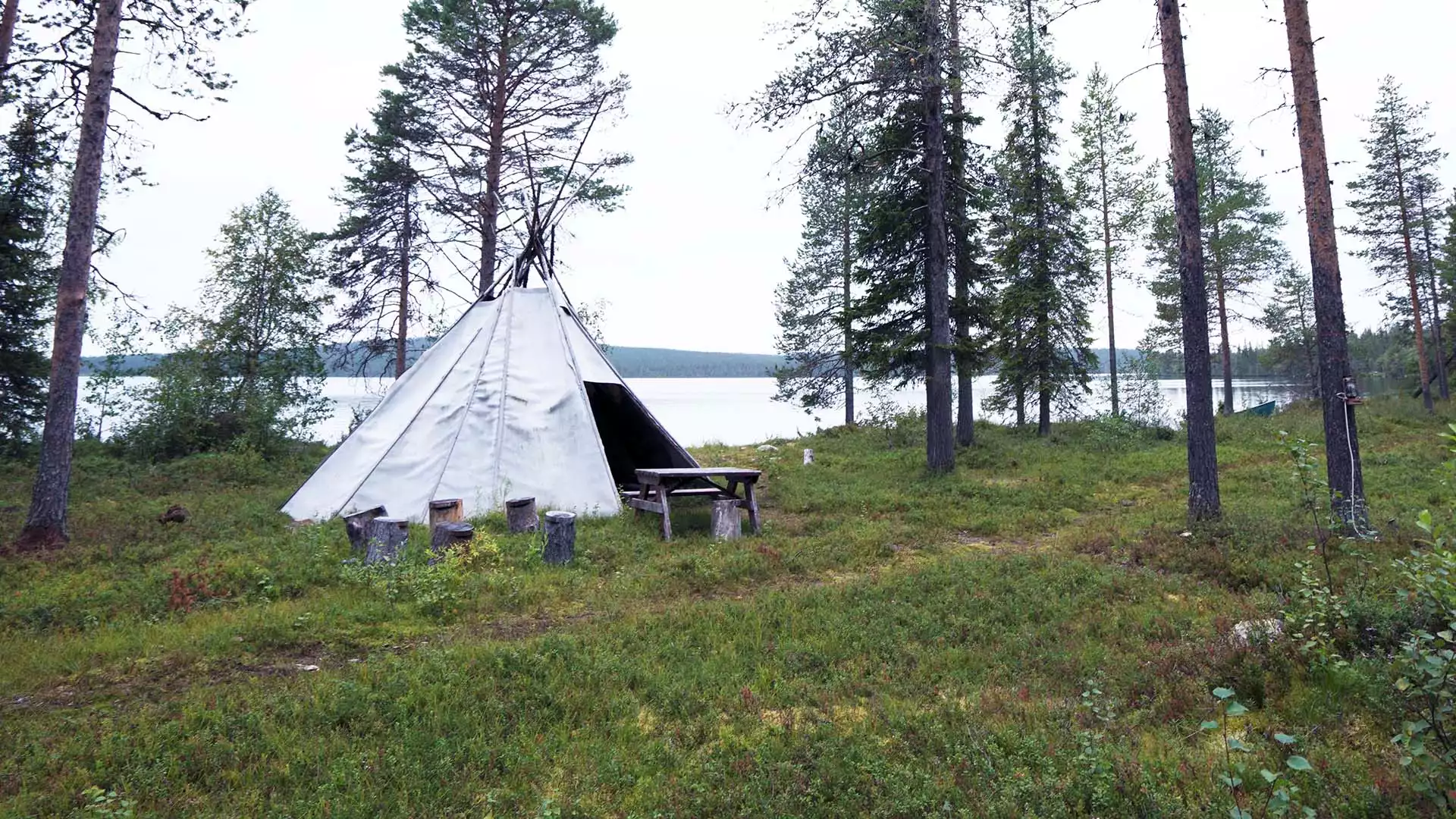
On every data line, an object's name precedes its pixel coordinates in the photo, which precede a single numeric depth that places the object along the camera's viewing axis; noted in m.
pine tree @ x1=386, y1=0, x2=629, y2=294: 16.67
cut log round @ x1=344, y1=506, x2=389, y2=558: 8.44
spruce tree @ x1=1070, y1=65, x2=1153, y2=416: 24.02
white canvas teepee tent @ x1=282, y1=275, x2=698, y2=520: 10.57
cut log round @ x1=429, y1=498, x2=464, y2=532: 8.95
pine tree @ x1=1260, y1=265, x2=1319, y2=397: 32.66
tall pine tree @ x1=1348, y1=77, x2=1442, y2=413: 25.47
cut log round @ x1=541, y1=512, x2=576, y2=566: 8.16
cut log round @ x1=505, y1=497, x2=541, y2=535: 9.28
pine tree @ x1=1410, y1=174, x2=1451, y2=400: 25.89
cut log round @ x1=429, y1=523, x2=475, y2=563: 8.02
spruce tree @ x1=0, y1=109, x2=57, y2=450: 14.01
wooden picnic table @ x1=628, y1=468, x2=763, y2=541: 9.82
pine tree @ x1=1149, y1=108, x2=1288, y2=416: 25.42
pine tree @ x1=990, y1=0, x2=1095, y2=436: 20.44
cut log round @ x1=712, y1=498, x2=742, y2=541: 9.72
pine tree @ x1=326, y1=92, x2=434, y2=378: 17.50
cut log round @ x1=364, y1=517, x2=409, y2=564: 7.72
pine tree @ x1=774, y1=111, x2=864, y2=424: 26.50
